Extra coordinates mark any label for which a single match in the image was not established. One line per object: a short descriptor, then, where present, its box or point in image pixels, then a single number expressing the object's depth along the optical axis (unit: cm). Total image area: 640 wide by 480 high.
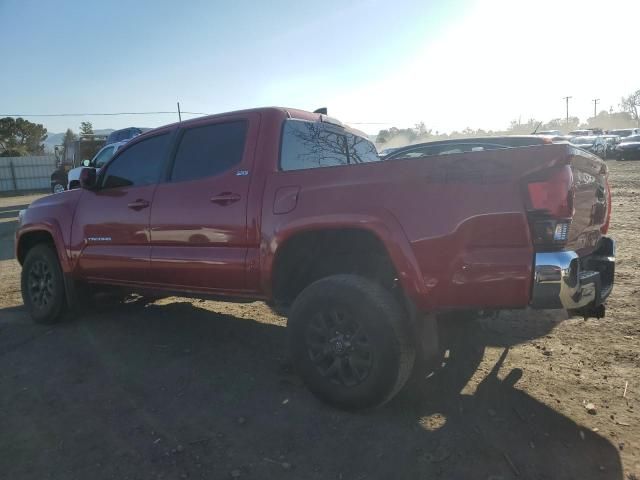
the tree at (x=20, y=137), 4838
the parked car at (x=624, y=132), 4703
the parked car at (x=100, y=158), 1386
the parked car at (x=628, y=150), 3066
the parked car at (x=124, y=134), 1735
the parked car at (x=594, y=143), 3206
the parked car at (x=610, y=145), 3386
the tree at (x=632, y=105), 10625
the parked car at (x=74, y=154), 1997
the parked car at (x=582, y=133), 4564
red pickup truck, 272
